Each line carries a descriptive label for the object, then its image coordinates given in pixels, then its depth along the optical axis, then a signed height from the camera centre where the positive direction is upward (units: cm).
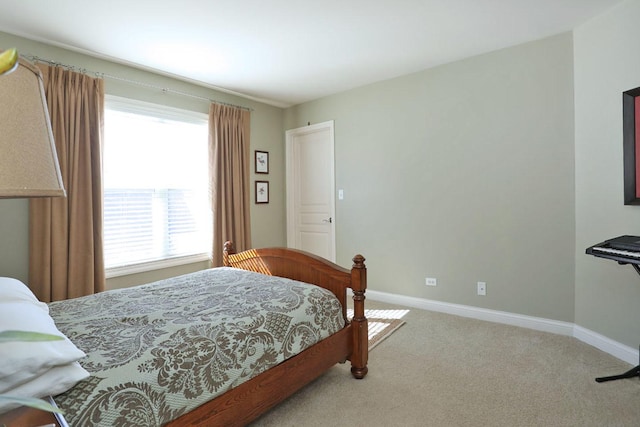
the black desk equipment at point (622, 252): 189 -26
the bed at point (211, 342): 123 -60
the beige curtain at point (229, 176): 394 +47
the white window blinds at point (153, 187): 324 +30
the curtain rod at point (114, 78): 275 +134
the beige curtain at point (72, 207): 272 +8
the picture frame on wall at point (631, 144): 229 +46
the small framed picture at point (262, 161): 455 +73
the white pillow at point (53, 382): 102 -54
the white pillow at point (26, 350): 102 -44
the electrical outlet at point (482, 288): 324 -77
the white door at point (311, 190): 448 +33
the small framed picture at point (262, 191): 455 +31
